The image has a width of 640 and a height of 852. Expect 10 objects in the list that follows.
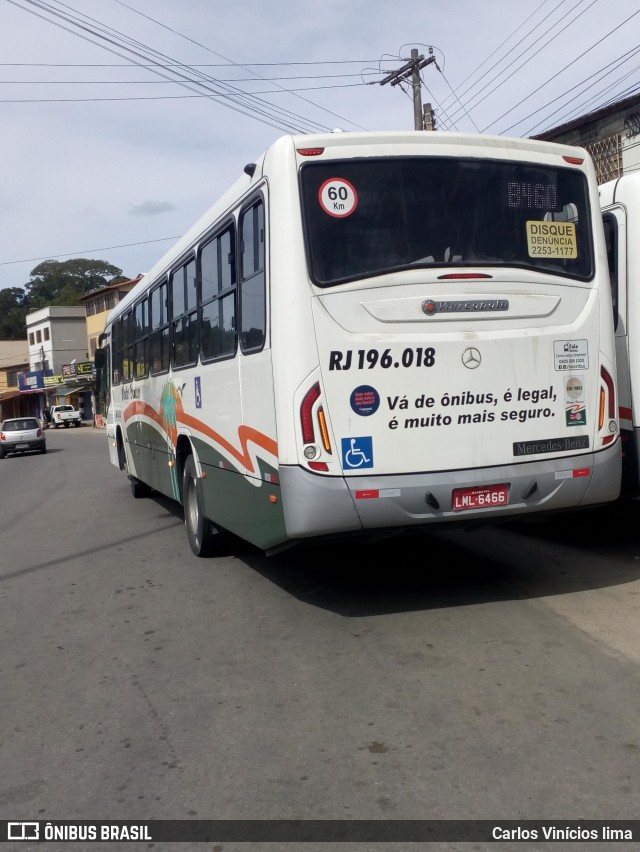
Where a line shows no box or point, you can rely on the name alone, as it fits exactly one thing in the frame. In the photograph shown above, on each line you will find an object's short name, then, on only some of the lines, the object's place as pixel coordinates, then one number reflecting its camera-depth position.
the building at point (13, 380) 86.06
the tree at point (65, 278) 115.56
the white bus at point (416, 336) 5.64
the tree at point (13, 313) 111.69
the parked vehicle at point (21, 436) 31.77
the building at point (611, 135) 16.59
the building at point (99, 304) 66.44
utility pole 20.86
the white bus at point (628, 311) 6.80
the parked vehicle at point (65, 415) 63.31
